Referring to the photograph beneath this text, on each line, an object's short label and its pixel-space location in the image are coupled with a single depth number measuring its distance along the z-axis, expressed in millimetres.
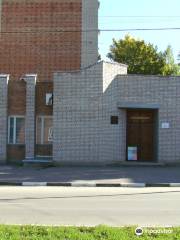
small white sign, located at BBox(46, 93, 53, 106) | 30100
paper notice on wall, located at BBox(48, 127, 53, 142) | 30641
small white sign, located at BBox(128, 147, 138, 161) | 29912
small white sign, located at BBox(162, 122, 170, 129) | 29141
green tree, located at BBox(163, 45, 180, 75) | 64000
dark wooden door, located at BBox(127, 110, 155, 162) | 30234
